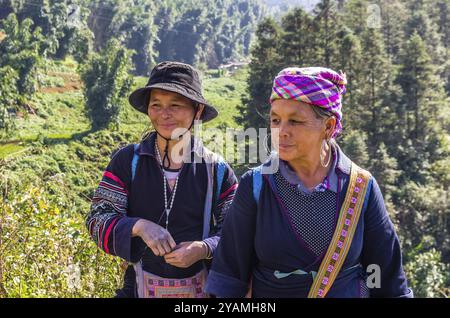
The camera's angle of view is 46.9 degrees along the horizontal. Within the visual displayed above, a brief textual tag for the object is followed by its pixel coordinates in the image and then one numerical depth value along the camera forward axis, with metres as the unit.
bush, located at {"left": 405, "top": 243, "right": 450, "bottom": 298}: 13.59
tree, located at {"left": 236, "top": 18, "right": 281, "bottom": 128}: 19.91
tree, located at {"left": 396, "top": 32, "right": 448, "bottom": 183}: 21.59
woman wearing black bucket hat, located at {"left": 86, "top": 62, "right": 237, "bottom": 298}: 1.87
